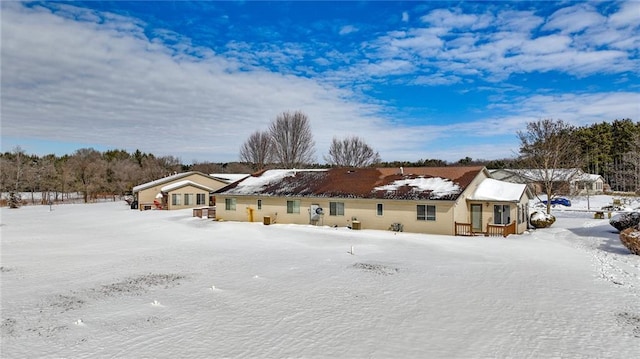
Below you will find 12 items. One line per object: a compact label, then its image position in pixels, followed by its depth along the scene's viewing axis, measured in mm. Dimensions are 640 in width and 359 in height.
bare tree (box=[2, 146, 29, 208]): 56031
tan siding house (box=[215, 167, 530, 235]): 27734
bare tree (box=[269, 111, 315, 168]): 67188
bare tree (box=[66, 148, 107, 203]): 67412
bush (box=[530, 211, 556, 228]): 31062
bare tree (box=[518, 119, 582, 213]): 38875
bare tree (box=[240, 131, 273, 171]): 78688
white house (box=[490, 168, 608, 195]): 39375
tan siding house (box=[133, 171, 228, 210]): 48281
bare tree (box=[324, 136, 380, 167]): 74688
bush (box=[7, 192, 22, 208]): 55188
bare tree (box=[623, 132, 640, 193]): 35794
